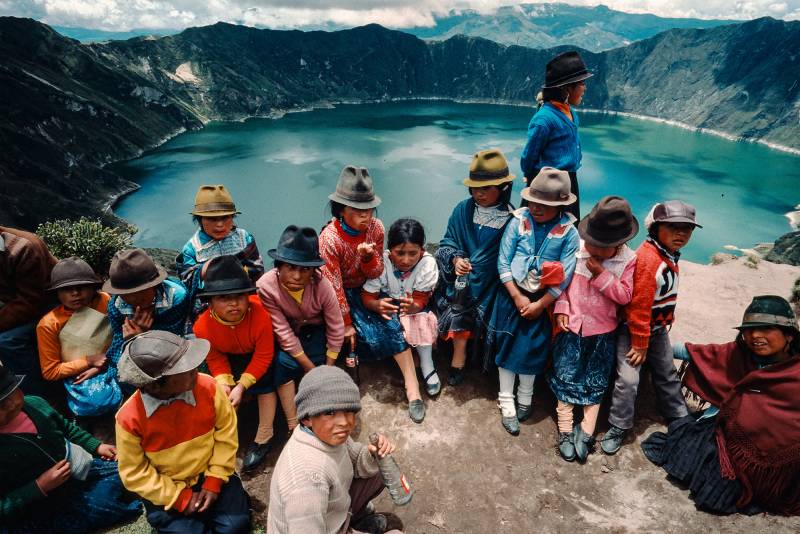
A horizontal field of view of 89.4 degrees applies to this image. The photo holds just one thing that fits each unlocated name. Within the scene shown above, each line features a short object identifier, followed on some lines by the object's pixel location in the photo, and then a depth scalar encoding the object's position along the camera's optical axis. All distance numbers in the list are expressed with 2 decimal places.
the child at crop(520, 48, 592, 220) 3.79
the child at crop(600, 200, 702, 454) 2.99
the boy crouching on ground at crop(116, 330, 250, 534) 2.19
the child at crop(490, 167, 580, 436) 3.22
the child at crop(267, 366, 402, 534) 1.80
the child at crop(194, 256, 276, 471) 2.86
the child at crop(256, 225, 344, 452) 3.11
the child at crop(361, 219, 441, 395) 3.74
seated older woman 2.54
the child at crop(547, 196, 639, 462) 3.01
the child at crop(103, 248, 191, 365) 3.03
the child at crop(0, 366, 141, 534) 2.35
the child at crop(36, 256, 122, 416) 3.27
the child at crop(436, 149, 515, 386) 3.56
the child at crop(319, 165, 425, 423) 3.45
